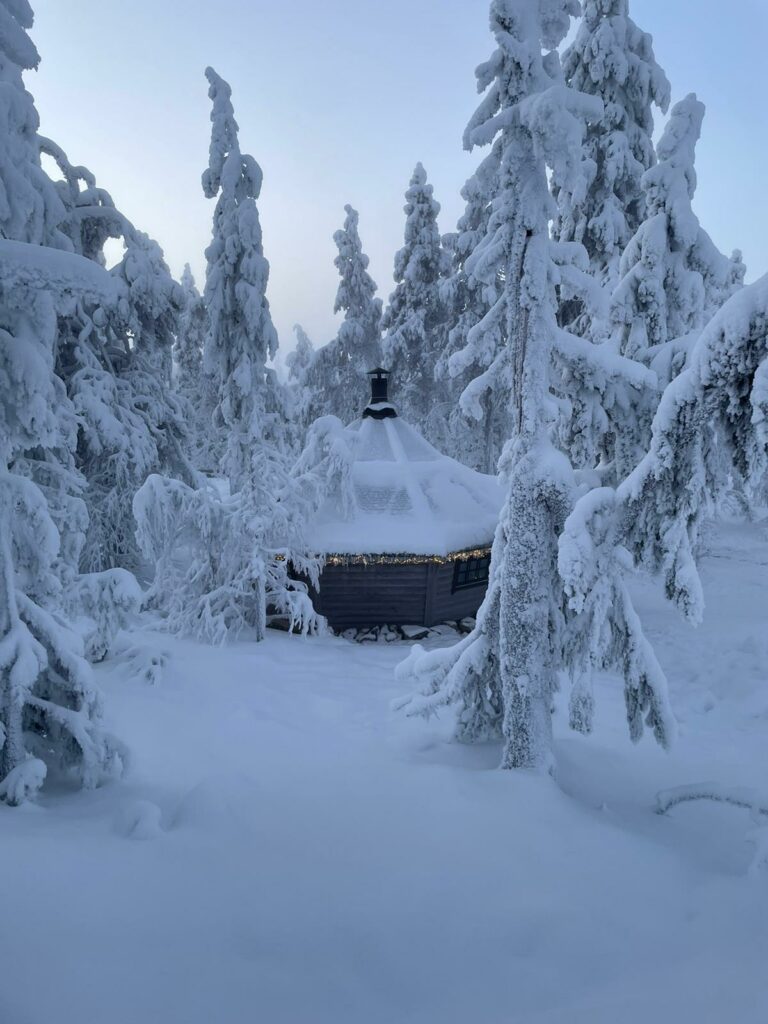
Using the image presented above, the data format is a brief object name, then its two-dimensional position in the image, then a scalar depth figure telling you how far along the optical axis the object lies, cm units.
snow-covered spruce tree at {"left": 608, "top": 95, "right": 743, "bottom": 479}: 1045
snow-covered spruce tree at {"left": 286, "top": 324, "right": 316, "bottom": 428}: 2669
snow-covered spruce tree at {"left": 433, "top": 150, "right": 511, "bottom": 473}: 2105
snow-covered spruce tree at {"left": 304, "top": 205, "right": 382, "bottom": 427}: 2636
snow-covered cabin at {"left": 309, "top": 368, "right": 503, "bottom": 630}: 1325
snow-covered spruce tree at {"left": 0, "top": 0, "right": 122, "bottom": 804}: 446
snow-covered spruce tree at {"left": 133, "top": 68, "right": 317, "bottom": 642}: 1200
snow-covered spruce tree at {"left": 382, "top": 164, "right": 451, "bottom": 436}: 2434
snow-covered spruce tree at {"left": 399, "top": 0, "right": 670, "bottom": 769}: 553
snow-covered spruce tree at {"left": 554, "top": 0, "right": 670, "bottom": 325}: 1294
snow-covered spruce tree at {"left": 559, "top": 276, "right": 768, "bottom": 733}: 396
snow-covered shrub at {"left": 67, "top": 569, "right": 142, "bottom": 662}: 698
